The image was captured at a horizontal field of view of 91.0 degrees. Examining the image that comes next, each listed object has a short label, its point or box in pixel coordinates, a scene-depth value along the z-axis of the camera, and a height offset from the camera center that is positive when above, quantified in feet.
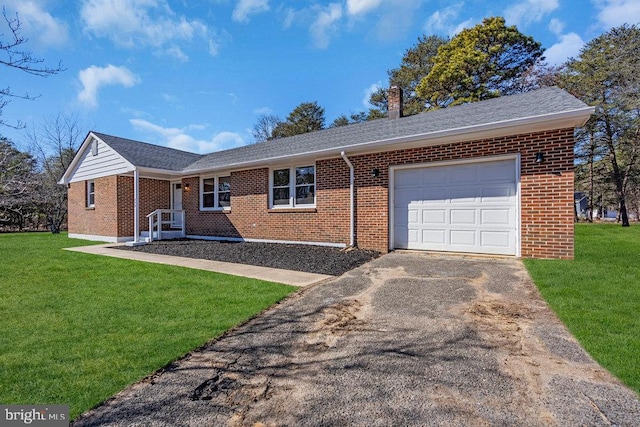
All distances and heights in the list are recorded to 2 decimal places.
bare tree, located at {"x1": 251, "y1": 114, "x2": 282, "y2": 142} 119.85 +31.66
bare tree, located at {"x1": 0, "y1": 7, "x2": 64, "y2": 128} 12.09 +5.99
